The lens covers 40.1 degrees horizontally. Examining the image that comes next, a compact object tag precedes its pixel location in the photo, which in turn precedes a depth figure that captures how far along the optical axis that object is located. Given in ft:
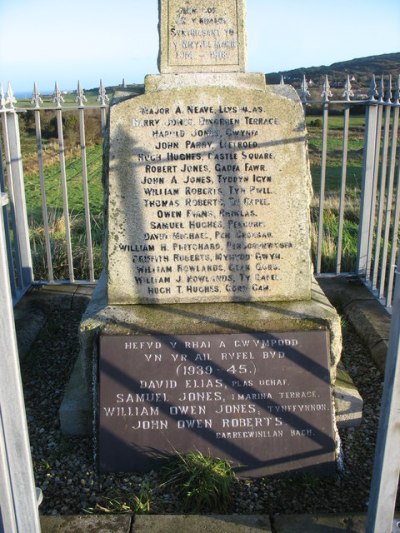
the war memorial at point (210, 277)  10.62
